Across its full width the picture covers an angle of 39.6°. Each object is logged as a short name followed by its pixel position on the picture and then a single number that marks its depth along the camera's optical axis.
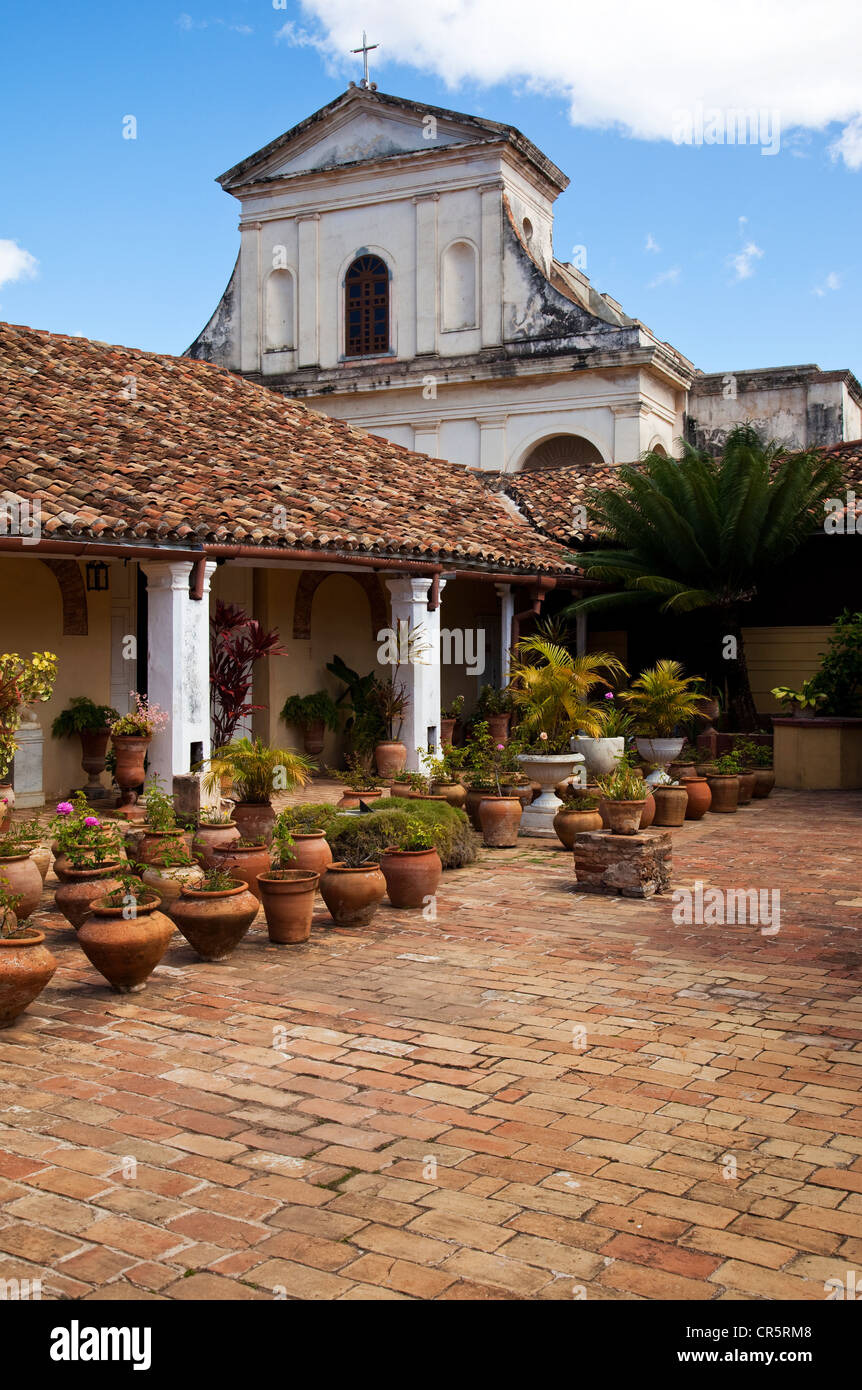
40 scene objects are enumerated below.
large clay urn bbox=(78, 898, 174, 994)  6.15
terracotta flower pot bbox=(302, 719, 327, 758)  16.61
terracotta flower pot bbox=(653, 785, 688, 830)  12.36
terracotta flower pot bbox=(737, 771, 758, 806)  13.97
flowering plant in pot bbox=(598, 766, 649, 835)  10.12
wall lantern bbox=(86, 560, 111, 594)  14.31
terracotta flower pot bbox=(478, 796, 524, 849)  11.19
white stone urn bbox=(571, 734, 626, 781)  12.91
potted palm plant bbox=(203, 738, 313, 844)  9.59
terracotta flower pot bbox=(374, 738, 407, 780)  14.70
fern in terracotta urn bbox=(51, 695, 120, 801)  13.83
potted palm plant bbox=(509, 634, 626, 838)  12.05
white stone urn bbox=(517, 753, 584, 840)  11.98
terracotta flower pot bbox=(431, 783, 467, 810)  11.55
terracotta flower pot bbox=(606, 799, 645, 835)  10.09
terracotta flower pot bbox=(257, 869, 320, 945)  7.31
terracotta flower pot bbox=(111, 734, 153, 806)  12.20
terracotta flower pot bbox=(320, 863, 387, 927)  7.77
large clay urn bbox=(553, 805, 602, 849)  10.91
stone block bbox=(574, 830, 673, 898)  8.87
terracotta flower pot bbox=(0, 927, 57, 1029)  5.62
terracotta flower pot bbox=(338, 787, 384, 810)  10.42
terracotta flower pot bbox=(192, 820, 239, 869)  8.42
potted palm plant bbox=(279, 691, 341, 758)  16.41
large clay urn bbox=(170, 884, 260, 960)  6.80
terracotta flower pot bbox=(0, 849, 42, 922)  7.25
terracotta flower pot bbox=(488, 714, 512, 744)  16.91
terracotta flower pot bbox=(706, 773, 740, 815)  13.40
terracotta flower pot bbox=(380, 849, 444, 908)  8.36
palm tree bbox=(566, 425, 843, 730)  16.56
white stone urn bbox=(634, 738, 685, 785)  14.01
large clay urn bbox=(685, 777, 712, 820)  12.78
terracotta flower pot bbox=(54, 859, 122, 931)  7.32
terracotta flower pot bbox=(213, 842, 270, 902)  8.16
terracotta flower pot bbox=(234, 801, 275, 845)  9.75
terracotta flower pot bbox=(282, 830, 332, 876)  8.39
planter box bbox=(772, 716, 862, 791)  15.55
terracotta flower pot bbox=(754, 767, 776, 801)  14.51
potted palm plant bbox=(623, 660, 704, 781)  13.88
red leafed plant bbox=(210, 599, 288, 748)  14.43
